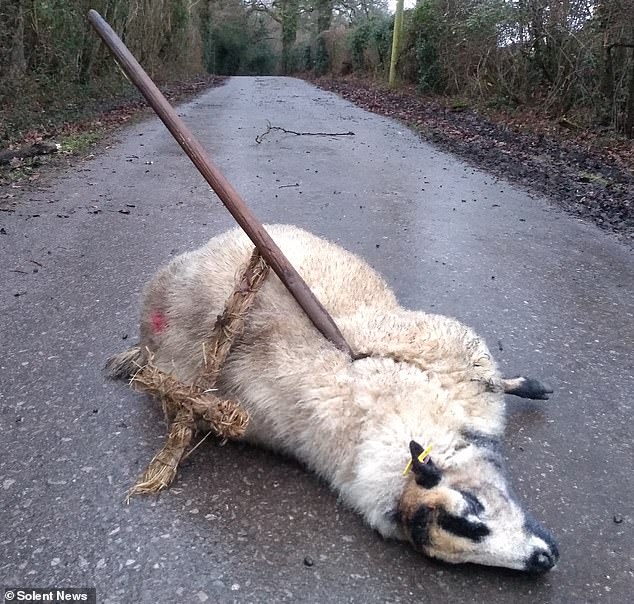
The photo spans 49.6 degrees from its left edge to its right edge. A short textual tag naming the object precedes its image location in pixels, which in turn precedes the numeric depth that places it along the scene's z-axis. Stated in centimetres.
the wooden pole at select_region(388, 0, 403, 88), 2225
